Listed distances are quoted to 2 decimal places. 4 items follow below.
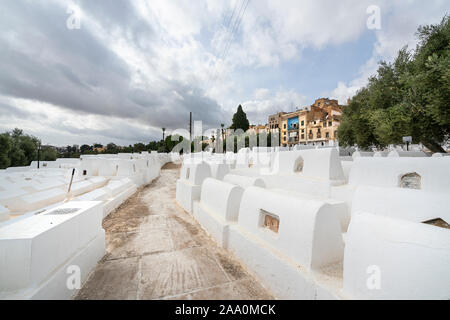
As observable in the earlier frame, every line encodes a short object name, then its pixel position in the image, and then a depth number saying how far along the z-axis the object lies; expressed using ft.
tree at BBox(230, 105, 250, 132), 154.20
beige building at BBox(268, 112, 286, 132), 196.76
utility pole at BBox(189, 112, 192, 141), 90.23
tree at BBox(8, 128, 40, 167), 95.45
